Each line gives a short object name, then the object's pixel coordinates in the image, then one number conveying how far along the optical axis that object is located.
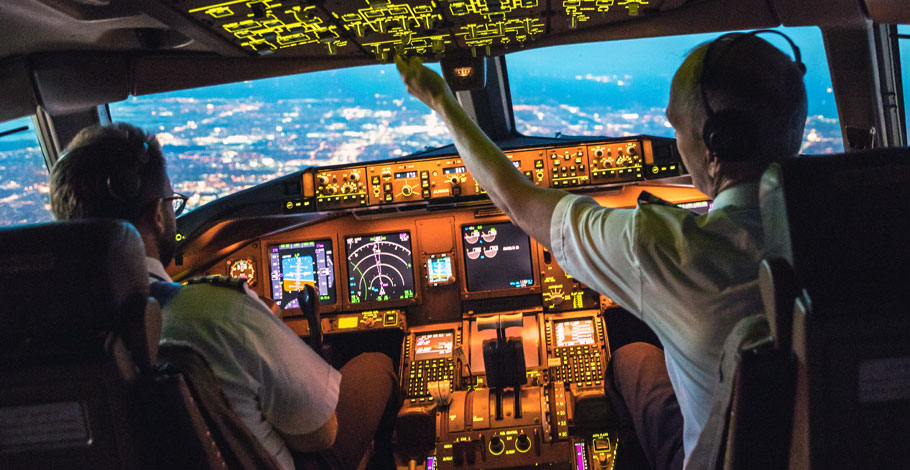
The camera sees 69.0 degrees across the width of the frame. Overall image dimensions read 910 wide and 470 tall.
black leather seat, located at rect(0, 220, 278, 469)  0.92
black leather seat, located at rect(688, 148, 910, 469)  0.81
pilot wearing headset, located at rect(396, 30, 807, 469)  1.04
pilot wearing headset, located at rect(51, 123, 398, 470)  1.28
